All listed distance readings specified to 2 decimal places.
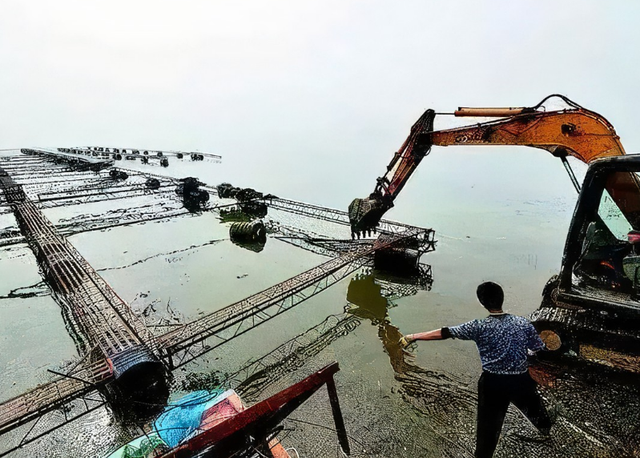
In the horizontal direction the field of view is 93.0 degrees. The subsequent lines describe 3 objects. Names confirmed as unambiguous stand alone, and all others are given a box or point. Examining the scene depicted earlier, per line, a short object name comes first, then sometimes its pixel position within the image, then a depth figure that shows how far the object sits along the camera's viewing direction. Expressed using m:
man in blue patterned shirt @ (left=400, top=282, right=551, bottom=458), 3.98
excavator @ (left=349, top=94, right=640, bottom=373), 5.69
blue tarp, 4.83
